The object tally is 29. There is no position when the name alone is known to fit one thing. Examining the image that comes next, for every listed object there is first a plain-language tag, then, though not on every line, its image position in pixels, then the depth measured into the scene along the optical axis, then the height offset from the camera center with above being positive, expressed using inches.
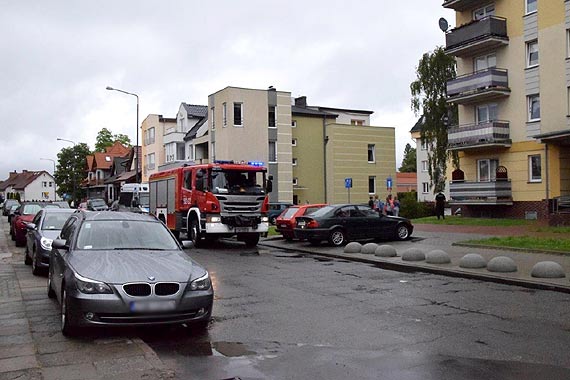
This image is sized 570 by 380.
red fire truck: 782.5 +1.1
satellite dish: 1380.4 +412.4
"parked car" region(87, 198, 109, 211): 1837.1 -7.2
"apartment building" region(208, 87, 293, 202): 1813.5 +228.0
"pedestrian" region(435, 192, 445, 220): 1231.1 -11.9
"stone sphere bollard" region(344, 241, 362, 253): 693.9 -59.3
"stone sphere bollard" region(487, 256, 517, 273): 490.6 -59.1
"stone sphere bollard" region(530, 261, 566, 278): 453.1 -59.1
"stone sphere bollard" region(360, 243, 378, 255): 678.6 -59.5
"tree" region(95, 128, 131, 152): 4185.5 +465.1
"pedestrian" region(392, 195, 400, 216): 1254.7 -23.4
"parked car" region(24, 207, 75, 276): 490.6 -27.7
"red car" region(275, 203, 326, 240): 853.2 -28.6
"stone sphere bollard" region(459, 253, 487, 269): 522.0 -59.2
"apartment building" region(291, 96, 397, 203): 2000.5 +143.3
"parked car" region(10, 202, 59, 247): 833.5 -21.9
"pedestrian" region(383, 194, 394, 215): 1245.2 -19.0
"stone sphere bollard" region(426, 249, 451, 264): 559.5 -58.8
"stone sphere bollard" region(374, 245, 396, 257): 632.4 -58.3
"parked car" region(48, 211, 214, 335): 259.9 -37.1
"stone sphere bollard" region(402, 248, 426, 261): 588.7 -58.9
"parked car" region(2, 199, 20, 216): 1825.1 -6.1
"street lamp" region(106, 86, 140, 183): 1515.1 +303.1
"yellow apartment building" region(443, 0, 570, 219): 1107.9 +195.1
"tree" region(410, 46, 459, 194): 1657.2 +268.8
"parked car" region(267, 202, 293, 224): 1349.9 -23.4
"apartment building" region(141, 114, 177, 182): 2438.5 +267.4
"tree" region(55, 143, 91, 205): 3631.9 +215.2
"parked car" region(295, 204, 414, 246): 794.8 -37.3
